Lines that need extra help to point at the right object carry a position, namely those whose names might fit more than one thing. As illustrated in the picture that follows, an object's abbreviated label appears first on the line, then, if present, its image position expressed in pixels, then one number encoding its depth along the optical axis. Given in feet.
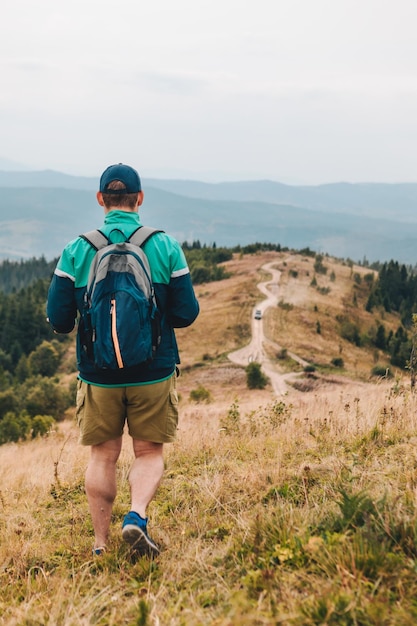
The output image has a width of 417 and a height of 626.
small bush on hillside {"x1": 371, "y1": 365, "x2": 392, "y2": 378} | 144.43
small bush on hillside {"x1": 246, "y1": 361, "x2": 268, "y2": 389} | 128.88
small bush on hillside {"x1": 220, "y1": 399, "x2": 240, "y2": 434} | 21.81
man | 11.44
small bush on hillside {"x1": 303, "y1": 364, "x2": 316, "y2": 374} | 147.27
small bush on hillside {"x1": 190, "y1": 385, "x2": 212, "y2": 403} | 107.65
